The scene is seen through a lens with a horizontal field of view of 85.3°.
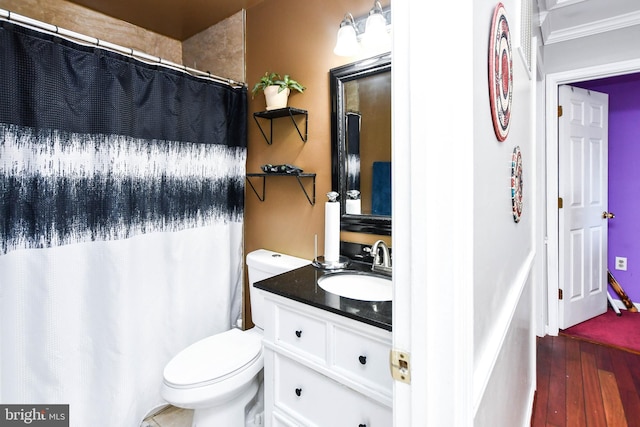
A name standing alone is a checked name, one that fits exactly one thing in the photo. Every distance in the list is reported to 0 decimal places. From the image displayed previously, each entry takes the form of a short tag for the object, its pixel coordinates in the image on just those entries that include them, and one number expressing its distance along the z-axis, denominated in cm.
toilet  141
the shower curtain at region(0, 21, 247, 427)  142
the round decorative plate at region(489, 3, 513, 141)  86
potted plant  192
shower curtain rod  136
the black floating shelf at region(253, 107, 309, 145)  190
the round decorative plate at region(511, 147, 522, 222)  121
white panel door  271
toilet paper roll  168
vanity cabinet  107
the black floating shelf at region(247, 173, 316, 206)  189
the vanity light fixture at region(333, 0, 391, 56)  158
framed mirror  167
